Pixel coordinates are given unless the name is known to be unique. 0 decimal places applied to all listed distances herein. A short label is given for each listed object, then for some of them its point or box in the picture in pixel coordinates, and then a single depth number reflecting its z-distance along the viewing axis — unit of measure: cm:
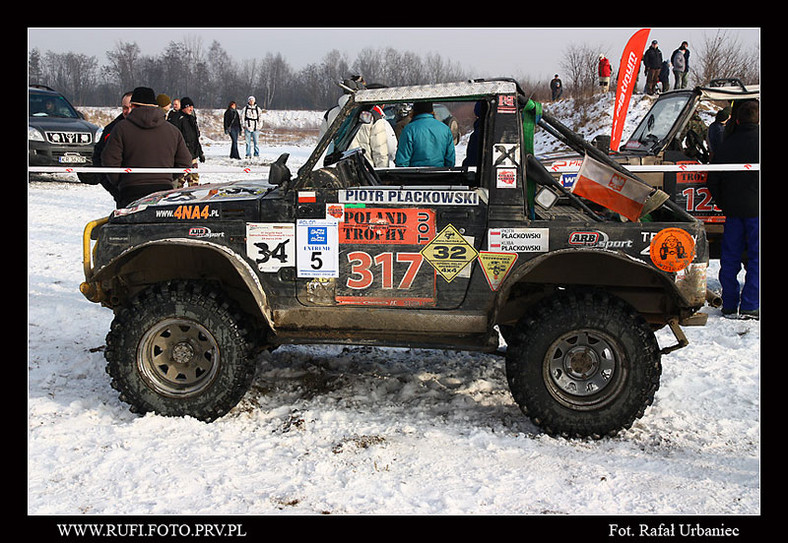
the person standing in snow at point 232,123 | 2147
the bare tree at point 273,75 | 6991
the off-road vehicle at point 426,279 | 466
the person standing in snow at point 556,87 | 3746
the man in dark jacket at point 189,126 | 1260
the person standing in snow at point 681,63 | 2894
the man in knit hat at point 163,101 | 942
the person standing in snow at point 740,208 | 742
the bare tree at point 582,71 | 3612
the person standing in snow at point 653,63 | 2934
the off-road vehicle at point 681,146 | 821
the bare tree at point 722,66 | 2723
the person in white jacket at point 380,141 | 874
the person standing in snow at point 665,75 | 3058
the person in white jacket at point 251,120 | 2062
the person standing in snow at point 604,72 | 3214
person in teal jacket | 713
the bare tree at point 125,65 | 6172
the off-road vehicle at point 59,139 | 1488
